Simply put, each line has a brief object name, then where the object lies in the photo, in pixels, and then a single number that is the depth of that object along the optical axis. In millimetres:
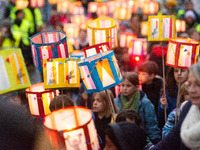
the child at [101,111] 6102
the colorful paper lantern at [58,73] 4695
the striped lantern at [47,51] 5352
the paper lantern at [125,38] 13367
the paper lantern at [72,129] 2867
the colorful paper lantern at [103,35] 6102
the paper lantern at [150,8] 20109
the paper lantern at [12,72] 3387
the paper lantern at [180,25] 16437
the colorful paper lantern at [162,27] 6398
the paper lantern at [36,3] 20828
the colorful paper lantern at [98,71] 4426
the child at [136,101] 6523
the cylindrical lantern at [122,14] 17719
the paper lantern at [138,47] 10914
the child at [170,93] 6800
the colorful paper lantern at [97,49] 5227
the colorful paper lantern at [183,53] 5426
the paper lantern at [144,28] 14831
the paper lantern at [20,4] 19062
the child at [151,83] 7957
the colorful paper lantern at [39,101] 5758
